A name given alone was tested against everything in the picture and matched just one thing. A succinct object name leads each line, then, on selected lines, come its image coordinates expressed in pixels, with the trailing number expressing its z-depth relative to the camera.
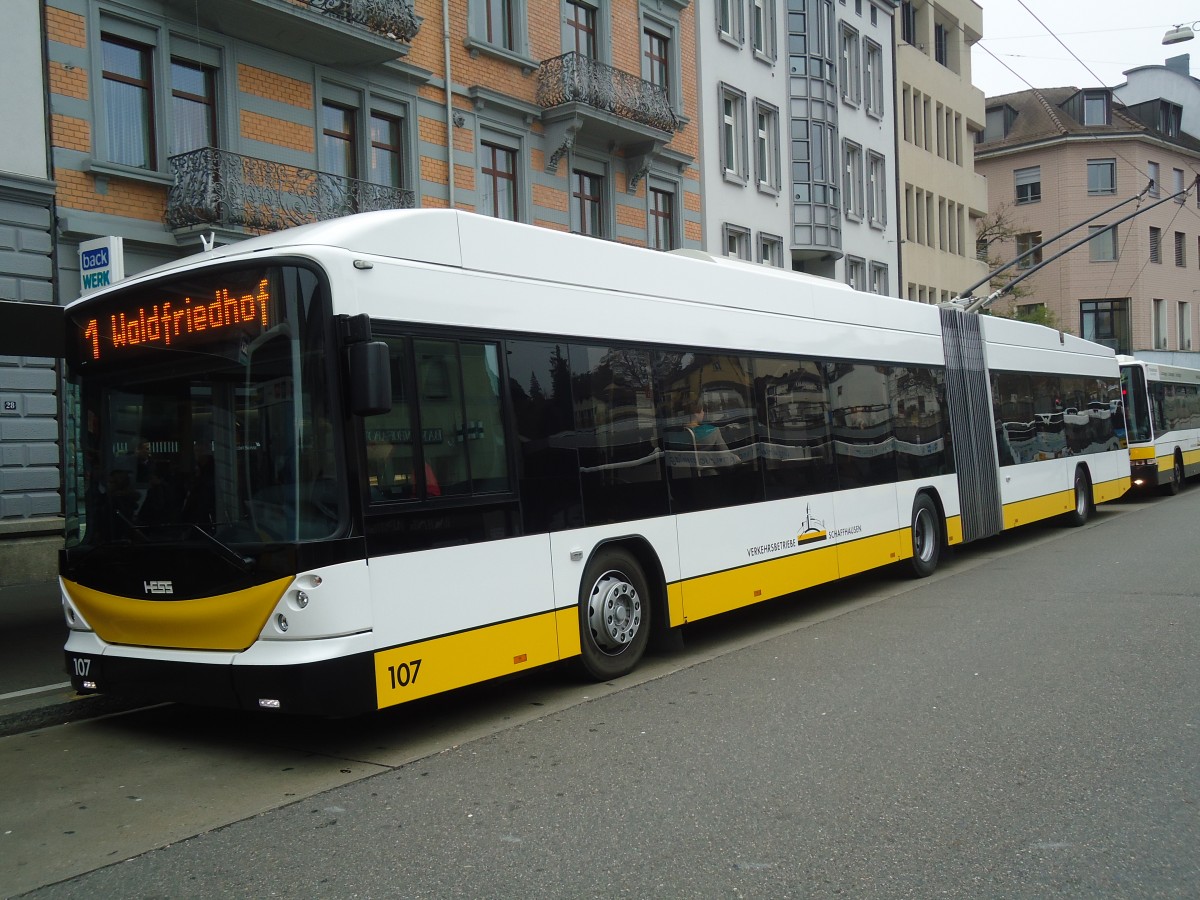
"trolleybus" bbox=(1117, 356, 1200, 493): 25.56
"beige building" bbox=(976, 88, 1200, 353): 58.88
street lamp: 27.75
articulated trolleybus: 6.16
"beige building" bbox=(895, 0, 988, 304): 40.50
